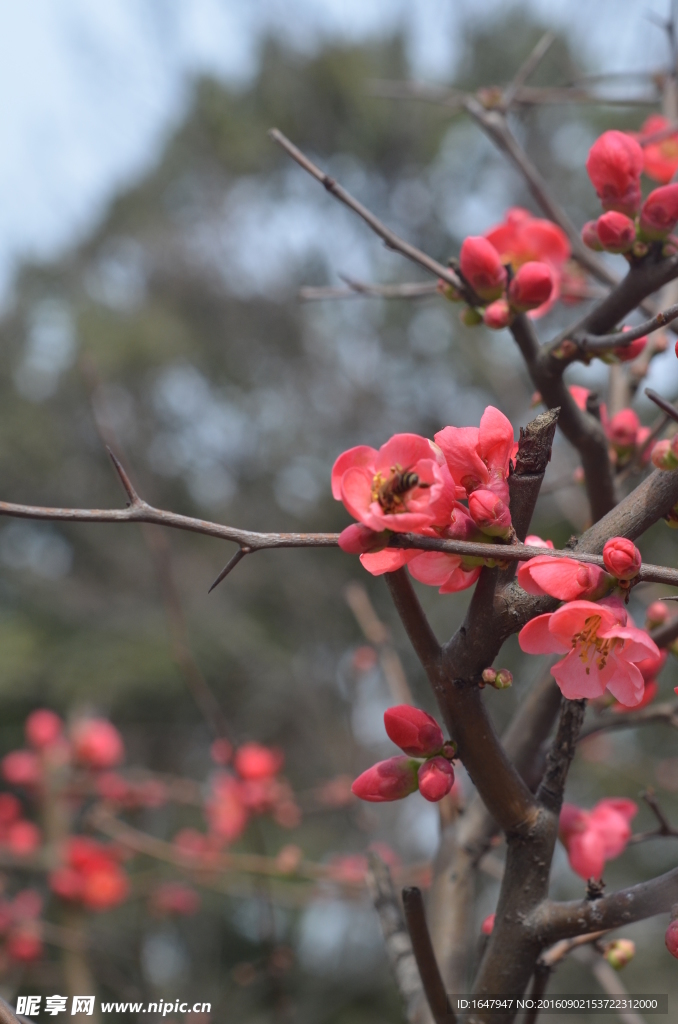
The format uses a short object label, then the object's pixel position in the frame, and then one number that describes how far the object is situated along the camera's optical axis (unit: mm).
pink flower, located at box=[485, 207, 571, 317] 1191
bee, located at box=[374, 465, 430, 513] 976
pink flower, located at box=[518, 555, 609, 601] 957
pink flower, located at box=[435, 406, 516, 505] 982
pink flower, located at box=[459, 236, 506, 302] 1071
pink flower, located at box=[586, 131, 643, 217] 1078
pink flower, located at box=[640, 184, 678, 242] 1058
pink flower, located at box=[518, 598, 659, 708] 970
